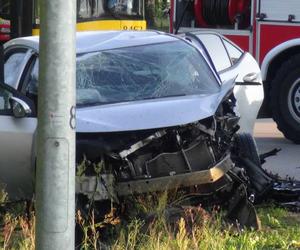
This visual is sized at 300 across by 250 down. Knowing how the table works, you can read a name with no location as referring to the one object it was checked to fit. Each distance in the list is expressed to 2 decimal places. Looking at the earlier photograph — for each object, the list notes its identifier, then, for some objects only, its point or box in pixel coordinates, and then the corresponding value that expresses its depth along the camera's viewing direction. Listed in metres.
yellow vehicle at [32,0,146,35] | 27.69
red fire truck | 22.40
